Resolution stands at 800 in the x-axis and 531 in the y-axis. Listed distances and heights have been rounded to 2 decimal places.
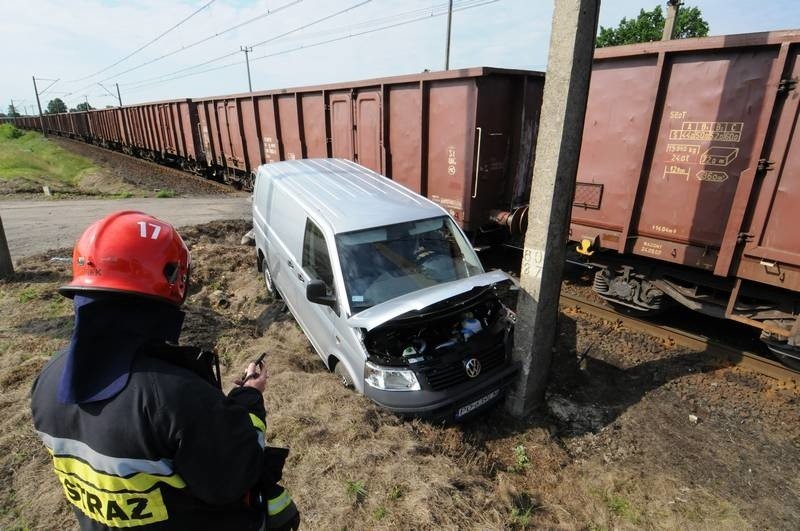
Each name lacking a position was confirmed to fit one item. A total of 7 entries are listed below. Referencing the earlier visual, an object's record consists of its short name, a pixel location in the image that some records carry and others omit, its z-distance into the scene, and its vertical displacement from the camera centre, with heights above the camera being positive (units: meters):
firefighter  1.18 -0.78
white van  3.56 -1.46
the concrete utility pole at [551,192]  3.14 -0.48
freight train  4.18 -0.36
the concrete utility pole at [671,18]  6.36 +1.66
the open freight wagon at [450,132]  6.36 -0.03
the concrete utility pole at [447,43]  20.47 +3.98
